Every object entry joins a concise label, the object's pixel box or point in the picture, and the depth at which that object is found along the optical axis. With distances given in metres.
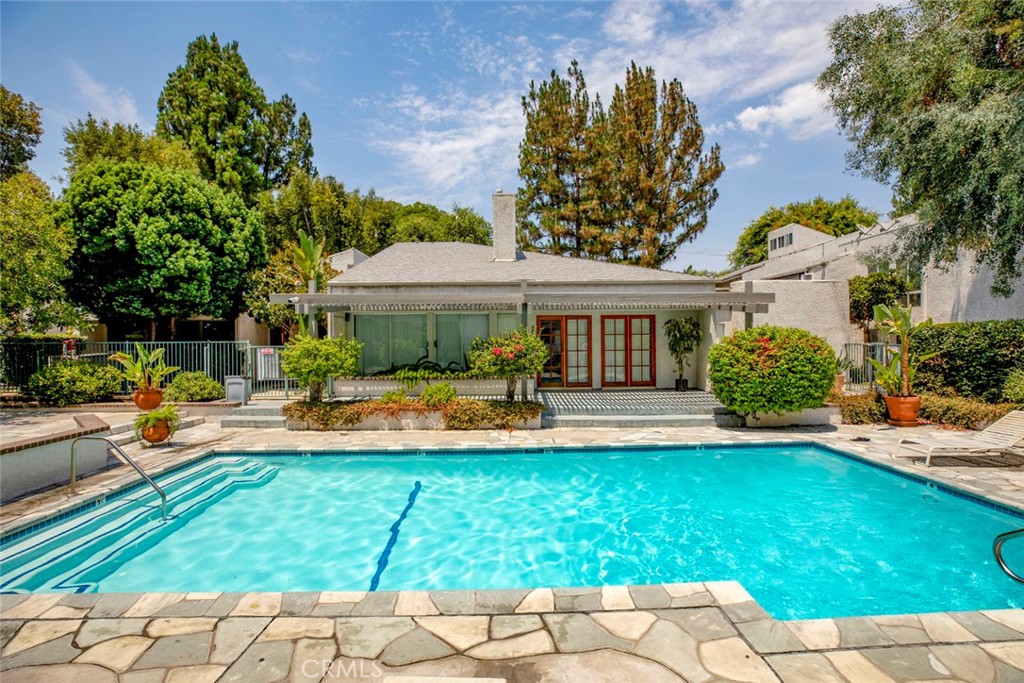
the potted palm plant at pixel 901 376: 11.32
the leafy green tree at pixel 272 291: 19.03
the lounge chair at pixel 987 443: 8.52
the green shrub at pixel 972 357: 11.46
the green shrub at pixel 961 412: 10.55
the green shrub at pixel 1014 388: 10.84
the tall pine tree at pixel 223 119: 30.25
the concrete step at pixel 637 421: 11.84
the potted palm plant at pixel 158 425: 9.86
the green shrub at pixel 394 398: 12.29
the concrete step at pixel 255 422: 12.27
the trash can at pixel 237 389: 13.80
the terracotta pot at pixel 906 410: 11.29
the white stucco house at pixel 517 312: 13.45
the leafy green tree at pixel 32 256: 12.56
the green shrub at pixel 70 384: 14.09
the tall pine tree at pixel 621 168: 27.19
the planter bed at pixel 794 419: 11.70
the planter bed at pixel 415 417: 11.73
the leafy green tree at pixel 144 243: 15.22
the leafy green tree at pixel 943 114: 10.41
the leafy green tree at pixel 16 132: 20.33
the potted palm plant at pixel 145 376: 12.50
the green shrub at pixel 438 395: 11.95
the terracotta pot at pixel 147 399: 12.49
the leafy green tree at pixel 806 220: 41.50
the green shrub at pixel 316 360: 11.61
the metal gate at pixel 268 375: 15.84
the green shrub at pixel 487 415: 11.71
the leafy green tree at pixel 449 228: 30.83
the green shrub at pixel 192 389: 14.17
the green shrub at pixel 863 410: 11.90
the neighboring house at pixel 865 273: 14.39
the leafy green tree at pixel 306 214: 25.94
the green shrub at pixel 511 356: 11.48
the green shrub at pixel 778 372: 10.81
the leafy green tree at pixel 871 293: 19.30
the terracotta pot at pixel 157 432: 9.89
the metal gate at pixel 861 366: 14.57
